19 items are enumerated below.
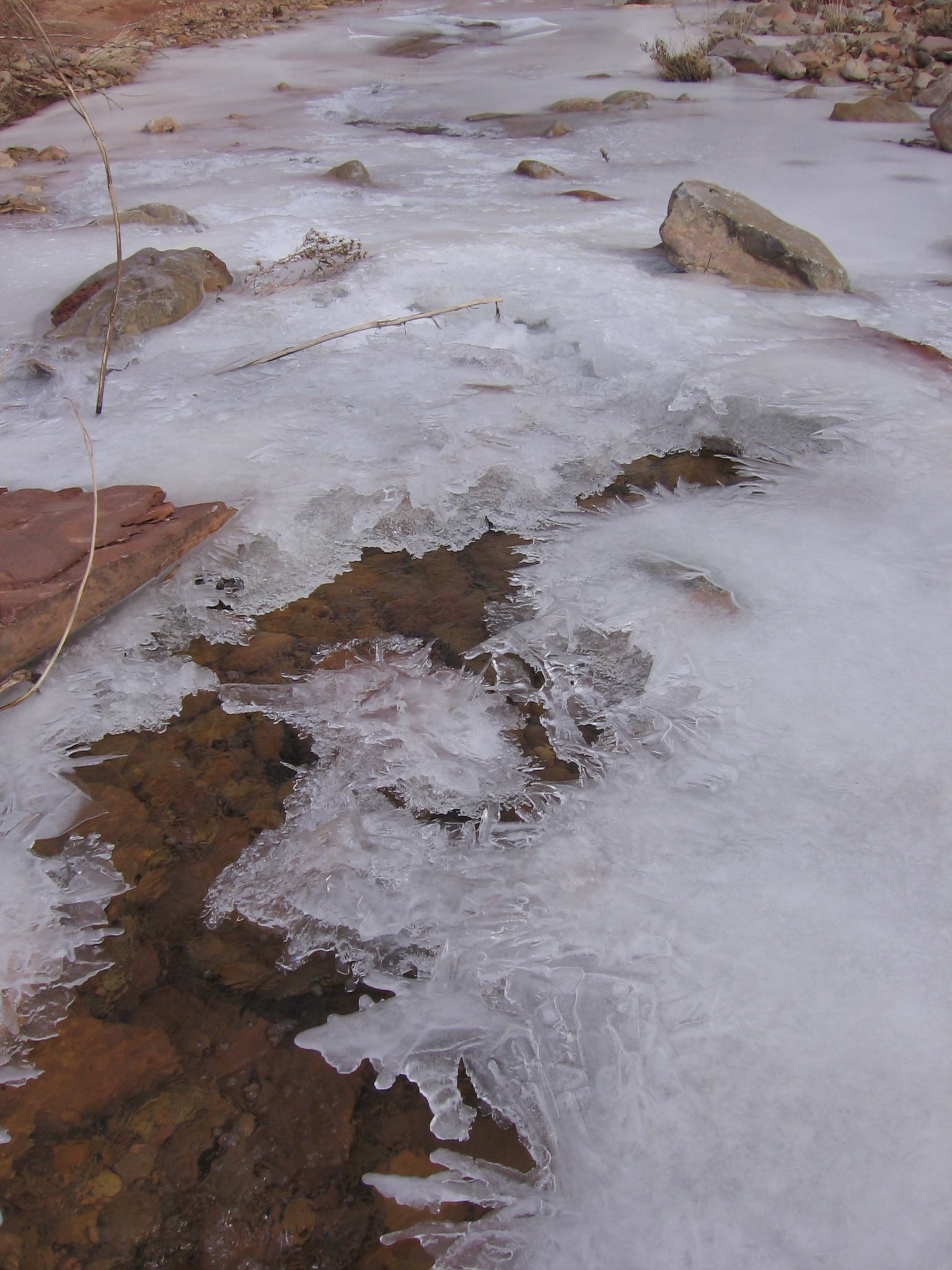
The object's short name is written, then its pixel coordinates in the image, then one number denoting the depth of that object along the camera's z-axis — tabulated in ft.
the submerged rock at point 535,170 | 15.65
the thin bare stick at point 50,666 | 5.33
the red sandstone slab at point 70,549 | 5.56
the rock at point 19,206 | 13.62
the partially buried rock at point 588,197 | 14.38
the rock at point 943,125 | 17.33
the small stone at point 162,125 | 18.80
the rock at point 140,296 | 9.53
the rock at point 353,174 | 15.06
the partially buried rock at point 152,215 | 12.67
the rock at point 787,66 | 24.31
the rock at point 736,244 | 10.92
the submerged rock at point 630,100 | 21.38
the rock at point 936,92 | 21.11
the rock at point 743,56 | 25.64
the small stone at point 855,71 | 23.90
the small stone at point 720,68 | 24.85
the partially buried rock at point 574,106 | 21.04
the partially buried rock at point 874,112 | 19.74
